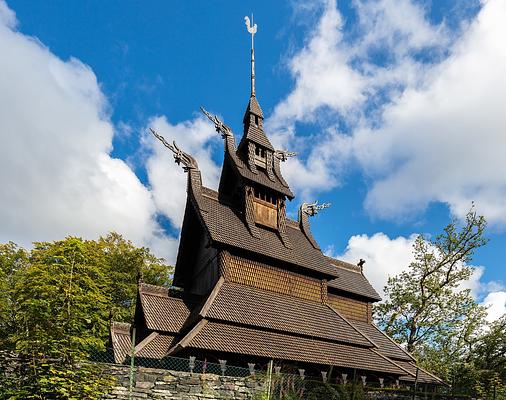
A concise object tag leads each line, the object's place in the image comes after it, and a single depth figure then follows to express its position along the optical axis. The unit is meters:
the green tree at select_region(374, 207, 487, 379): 29.38
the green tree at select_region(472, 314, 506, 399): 25.28
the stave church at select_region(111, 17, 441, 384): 13.48
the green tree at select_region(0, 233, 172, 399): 7.60
